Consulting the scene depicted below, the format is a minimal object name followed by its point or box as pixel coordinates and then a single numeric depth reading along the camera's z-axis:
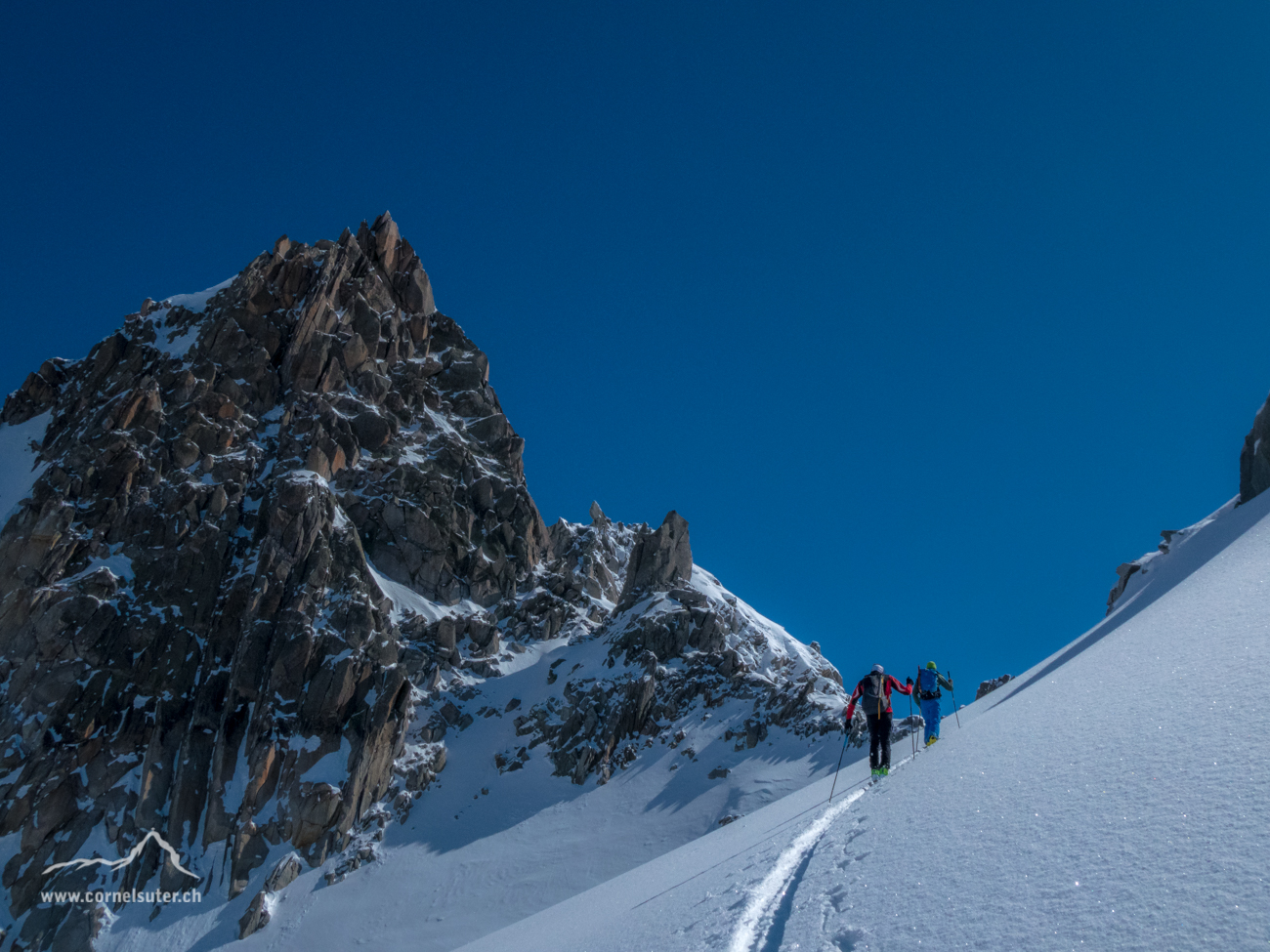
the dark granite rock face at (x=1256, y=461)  22.20
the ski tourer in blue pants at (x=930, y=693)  15.45
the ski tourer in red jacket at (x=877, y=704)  14.14
